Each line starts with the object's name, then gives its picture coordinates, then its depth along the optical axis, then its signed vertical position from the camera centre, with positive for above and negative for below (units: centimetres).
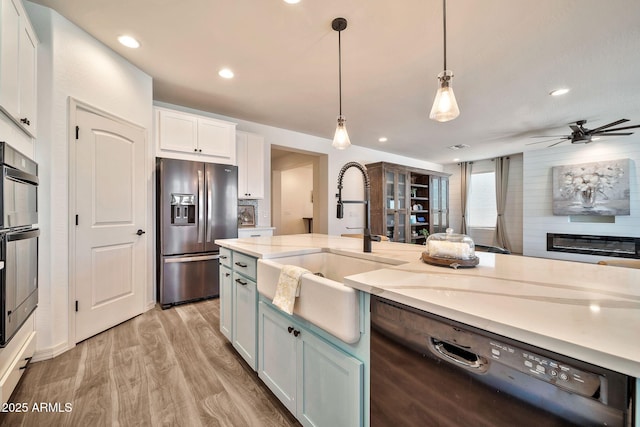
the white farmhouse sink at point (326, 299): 95 -36
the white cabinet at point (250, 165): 372 +72
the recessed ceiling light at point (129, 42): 215 +146
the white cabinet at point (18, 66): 141 +90
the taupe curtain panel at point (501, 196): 626 +43
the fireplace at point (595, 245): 452 -58
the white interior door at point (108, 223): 215 -9
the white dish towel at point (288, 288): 117 -35
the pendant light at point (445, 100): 130 +58
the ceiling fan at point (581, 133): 362 +114
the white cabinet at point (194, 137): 295 +93
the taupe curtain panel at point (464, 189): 701 +68
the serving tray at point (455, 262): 117 -22
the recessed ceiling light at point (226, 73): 259 +143
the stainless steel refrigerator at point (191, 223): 285 -12
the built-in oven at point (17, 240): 128 -15
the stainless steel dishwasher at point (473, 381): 50 -40
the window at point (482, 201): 660 +33
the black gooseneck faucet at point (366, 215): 159 -1
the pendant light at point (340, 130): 192 +63
